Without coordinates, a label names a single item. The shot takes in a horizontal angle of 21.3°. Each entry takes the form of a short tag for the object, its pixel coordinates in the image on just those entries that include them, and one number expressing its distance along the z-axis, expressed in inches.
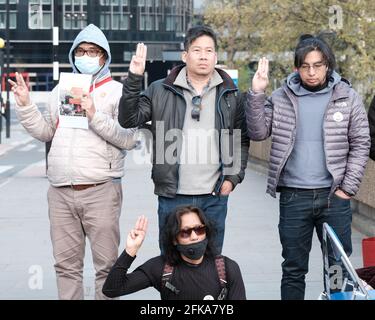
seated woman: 187.3
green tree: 703.1
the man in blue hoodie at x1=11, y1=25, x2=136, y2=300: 230.2
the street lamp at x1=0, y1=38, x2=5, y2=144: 1200.2
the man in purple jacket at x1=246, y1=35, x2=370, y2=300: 221.5
